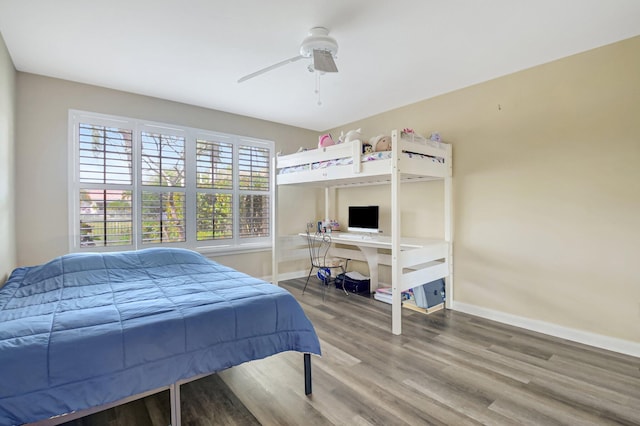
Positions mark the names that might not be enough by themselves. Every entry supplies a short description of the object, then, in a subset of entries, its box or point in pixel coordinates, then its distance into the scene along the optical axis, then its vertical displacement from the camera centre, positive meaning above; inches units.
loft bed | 111.5 +16.3
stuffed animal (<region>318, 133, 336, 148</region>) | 138.1 +31.9
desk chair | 159.7 -25.4
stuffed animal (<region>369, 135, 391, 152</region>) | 116.2 +26.0
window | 128.0 +13.1
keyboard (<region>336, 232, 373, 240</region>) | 145.5 -11.3
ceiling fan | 88.1 +47.7
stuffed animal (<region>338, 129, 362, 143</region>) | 128.0 +31.7
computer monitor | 161.6 -3.1
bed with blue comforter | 47.1 -21.2
